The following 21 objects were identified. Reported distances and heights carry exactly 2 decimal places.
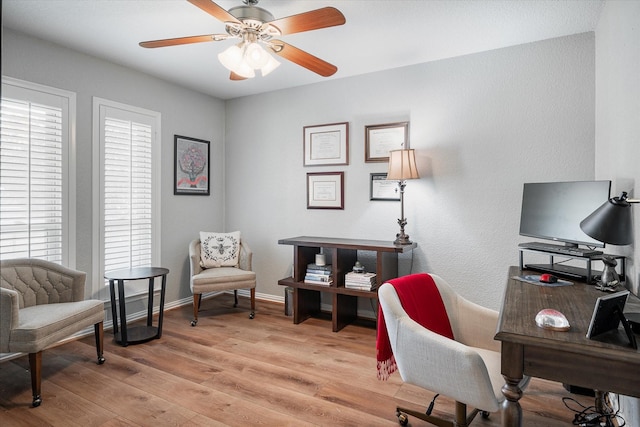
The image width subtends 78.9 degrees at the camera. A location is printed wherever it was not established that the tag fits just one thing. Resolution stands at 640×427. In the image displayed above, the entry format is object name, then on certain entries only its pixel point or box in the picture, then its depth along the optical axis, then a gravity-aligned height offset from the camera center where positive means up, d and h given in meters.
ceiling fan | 2.21 +1.06
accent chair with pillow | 3.83 -0.59
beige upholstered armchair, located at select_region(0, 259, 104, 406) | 2.42 -0.71
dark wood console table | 3.47 -0.56
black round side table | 3.26 -0.87
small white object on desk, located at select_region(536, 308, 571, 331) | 1.44 -0.41
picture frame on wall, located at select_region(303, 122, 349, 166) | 4.07 +0.72
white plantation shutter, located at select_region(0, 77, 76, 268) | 2.97 +0.29
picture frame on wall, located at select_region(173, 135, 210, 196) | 4.35 +0.51
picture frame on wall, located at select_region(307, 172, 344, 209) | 4.12 +0.23
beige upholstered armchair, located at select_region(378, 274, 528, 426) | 1.69 -0.66
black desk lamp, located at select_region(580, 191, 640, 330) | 1.69 -0.04
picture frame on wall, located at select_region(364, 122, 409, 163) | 3.74 +0.71
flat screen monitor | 2.14 +0.03
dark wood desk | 1.29 -0.50
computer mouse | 2.11 -0.36
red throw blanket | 2.06 -0.55
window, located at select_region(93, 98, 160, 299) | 3.60 +0.23
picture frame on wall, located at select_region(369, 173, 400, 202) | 3.79 +0.23
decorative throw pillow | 4.20 -0.43
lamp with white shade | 3.43 +0.39
